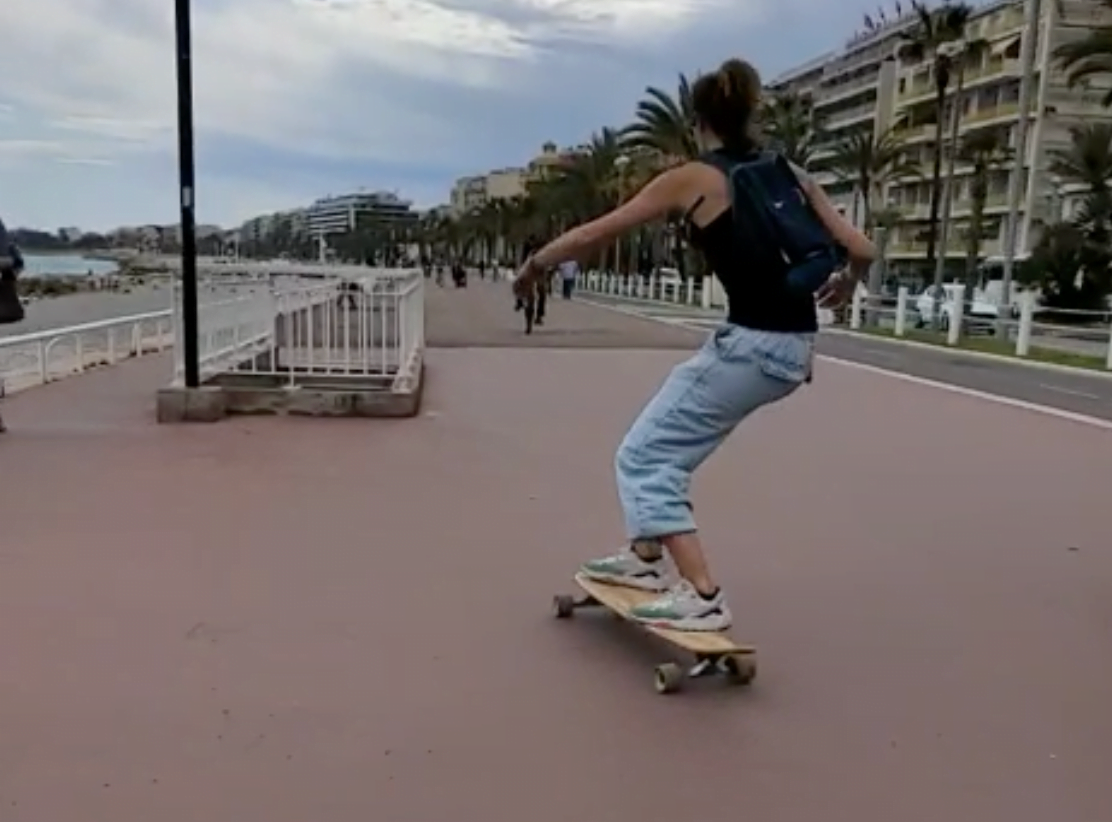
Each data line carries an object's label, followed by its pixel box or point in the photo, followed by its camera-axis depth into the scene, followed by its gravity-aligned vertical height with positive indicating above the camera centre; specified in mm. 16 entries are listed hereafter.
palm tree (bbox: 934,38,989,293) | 34250 +4691
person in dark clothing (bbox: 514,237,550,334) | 20909 -1415
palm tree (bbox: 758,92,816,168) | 44250 +4499
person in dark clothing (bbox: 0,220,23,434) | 7363 -371
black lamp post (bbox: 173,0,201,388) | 8453 +249
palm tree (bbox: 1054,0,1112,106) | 23781 +4046
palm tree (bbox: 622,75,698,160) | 43406 +4340
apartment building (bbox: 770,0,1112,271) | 56000 +7067
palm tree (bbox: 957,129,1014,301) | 44688 +3153
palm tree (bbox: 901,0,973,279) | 37719 +6723
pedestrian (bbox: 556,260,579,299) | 33831 -1479
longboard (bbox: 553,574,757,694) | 3543 -1217
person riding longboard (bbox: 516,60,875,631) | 3467 -149
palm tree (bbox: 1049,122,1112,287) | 34312 +2063
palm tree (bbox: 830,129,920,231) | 43094 +3207
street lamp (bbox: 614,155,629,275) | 52825 +3423
